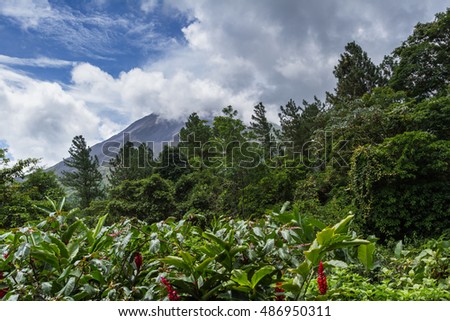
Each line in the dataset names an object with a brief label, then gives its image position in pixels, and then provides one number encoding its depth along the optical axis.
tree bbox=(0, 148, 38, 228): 10.68
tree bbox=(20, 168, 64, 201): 15.95
